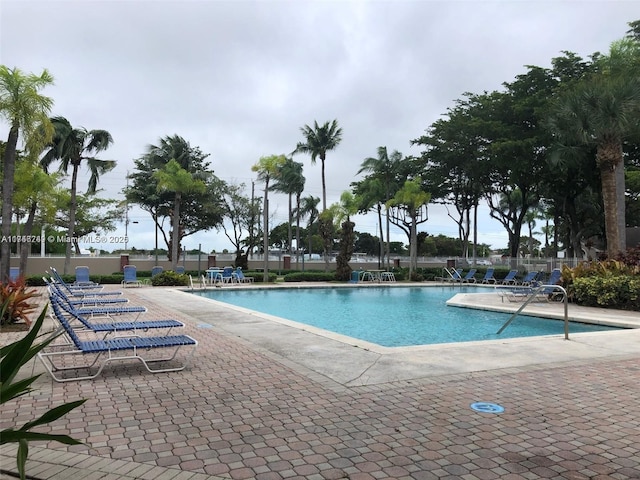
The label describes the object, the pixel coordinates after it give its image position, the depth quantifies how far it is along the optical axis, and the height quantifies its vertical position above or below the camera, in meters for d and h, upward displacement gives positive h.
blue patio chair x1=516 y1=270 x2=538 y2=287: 22.14 -0.80
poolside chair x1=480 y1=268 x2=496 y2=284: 29.19 -0.98
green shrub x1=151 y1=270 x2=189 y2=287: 25.31 -0.93
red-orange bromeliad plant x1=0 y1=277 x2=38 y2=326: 9.58 -0.84
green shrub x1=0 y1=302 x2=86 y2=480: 2.36 -0.66
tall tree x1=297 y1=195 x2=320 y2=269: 53.59 +6.12
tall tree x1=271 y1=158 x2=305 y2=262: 42.22 +7.18
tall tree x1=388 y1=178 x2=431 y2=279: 33.75 +4.30
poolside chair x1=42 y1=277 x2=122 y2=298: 14.13 -0.94
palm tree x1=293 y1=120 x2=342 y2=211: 37.19 +9.46
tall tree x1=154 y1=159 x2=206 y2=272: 33.03 +5.51
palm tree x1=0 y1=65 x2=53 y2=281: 12.25 +3.89
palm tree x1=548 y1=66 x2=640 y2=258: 18.31 +5.51
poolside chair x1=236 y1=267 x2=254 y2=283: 26.95 -0.91
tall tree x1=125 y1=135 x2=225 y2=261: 39.47 +5.84
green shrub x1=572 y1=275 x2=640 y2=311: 14.19 -0.95
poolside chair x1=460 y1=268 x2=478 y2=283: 29.59 -1.06
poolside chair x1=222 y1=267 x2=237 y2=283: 26.95 -0.70
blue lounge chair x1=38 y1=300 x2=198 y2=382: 5.81 -1.31
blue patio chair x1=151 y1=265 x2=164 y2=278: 28.64 -0.47
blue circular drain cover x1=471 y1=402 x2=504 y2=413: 4.59 -1.41
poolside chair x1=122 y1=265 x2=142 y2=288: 25.36 -0.67
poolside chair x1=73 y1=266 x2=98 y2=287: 22.95 -0.55
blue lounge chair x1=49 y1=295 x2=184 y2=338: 7.09 -0.97
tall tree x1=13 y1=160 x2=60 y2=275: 19.36 +3.09
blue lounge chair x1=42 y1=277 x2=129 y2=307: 9.78 -0.98
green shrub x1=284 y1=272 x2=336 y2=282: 30.14 -0.98
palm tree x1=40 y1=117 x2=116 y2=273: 24.41 +5.82
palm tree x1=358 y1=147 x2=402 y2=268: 38.09 +7.49
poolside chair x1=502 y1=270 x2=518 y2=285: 25.42 -0.92
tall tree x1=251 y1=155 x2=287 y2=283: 29.65 +5.83
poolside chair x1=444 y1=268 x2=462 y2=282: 30.08 -0.96
